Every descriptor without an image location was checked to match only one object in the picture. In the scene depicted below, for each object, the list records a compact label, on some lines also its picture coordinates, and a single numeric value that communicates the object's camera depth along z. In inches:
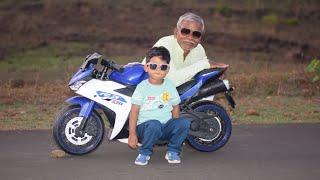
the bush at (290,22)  1203.9
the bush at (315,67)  522.9
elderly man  344.2
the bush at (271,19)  1216.2
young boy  308.8
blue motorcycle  321.1
